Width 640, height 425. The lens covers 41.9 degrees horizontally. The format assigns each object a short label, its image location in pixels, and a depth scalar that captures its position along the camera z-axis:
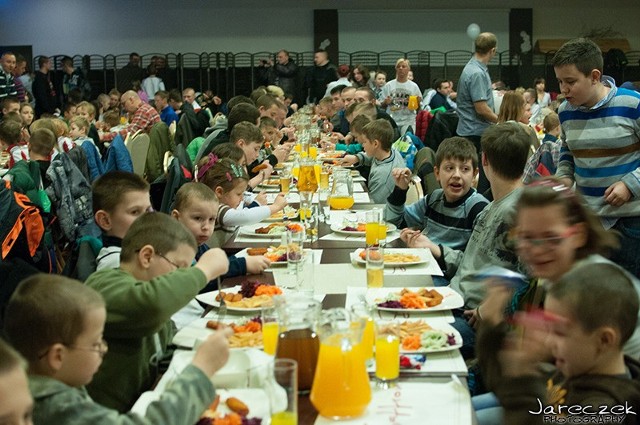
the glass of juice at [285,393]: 1.61
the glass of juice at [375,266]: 2.74
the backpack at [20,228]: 4.05
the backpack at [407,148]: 6.51
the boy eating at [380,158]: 5.42
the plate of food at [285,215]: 4.16
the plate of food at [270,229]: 3.76
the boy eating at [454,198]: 3.66
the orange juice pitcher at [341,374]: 1.73
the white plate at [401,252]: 3.09
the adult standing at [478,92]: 6.66
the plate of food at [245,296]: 2.51
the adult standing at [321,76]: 13.47
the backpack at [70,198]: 5.22
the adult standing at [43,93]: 14.83
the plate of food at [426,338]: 2.12
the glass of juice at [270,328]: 2.07
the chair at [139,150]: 8.07
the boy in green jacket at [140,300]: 2.10
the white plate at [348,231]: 3.71
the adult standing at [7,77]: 10.52
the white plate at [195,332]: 2.21
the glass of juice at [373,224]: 3.26
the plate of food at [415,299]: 2.46
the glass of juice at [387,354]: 1.94
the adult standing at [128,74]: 16.28
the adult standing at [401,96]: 10.17
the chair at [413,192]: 5.12
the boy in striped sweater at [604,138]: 3.53
